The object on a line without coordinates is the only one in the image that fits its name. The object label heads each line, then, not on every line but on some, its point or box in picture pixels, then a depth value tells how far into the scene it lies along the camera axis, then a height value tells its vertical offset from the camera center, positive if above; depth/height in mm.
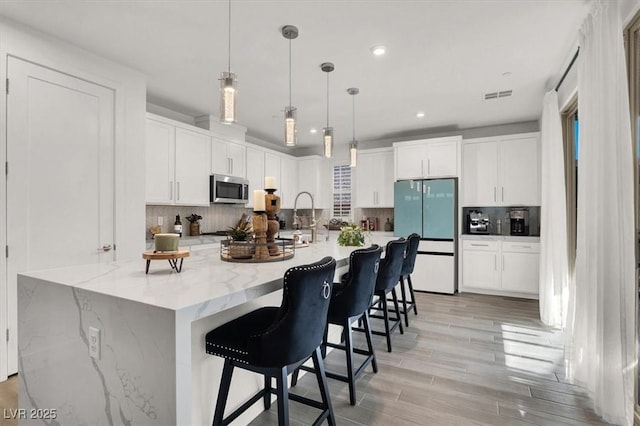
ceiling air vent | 3848 +1439
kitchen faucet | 3297 -179
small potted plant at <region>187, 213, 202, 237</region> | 4676 -135
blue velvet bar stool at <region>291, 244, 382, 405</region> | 2033 -522
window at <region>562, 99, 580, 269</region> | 3338 +451
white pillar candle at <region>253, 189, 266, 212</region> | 2053 +89
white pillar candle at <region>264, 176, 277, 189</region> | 2086 +212
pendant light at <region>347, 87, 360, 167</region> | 3439 +760
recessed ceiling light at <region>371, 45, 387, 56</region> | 2795 +1436
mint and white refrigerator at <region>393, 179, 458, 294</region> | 5051 -204
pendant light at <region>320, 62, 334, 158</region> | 3043 +732
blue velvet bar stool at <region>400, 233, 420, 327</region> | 3451 -489
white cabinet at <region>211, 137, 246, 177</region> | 4715 +883
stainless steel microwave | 4602 +399
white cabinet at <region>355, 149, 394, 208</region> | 5867 +676
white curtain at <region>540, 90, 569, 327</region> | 3334 -95
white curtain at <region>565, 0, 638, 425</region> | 1795 -53
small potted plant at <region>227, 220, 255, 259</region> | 2062 -162
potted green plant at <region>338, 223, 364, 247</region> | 3125 -206
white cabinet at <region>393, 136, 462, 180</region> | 5184 +935
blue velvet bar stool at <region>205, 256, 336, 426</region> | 1347 -534
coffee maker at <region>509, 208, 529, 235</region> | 5066 -119
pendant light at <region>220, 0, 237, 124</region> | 1983 +740
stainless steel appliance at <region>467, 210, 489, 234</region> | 5312 -129
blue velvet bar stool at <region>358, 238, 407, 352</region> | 2742 -479
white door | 2471 +371
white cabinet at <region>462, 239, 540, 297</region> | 4680 -765
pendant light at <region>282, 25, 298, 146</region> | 2523 +773
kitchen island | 1140 -497
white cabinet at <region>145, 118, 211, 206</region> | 3820 +674
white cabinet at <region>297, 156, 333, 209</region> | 6566 +696
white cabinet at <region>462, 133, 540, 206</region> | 4828 +672
